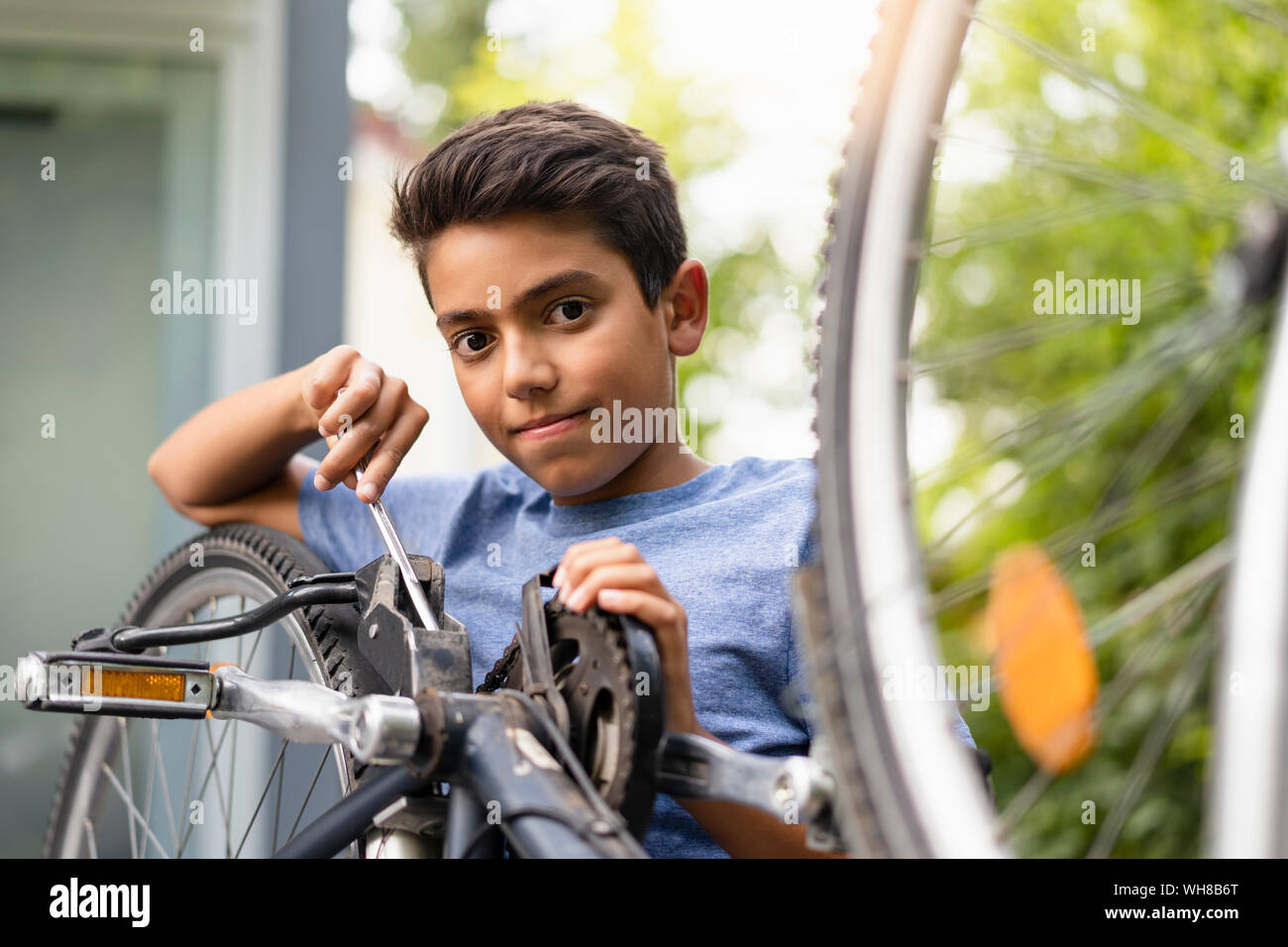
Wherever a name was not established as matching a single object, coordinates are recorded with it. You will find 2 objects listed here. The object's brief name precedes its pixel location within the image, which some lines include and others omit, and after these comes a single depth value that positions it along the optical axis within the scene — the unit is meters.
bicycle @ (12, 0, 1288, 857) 0.49
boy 1.02
